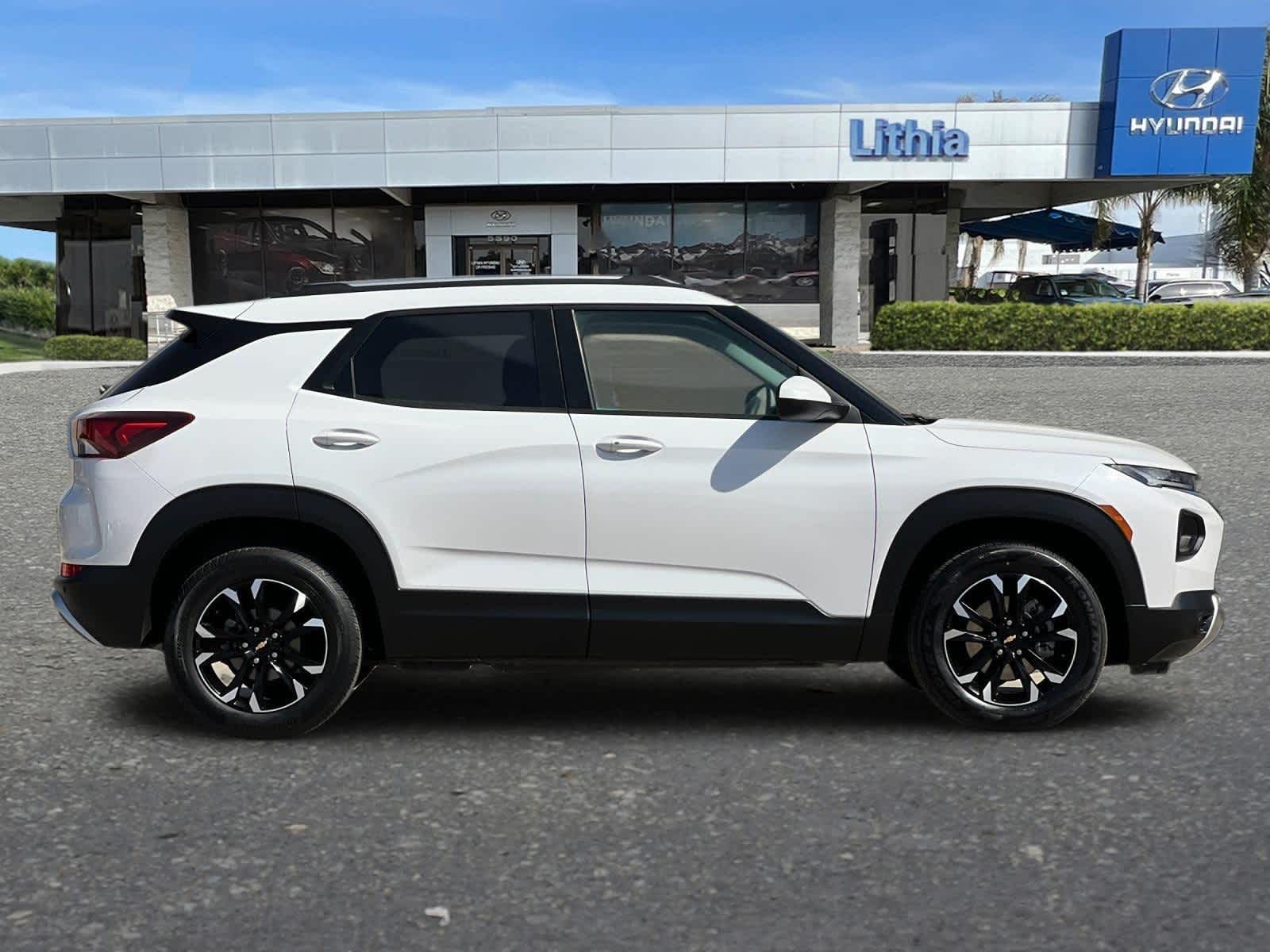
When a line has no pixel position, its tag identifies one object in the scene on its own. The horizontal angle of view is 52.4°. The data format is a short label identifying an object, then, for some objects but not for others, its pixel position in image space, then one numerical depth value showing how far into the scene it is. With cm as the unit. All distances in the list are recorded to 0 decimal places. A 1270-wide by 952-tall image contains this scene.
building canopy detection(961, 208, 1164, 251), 3844
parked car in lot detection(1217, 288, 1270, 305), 3671
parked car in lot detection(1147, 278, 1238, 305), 4266
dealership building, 2877
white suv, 454
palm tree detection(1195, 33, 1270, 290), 3350
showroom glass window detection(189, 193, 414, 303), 3275
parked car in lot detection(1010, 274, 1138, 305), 3144
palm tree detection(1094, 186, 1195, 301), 3553
